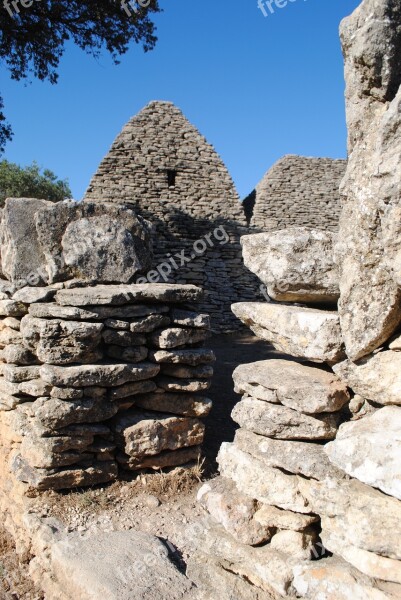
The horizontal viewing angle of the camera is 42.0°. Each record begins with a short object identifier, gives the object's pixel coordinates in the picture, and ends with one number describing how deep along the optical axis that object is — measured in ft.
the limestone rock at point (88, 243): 13.98
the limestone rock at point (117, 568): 8.35
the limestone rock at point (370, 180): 5.76
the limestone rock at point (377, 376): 6.17
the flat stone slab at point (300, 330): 7.12
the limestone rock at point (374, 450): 5.59
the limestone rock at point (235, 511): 7.34
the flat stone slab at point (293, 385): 7.06
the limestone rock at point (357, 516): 5.59
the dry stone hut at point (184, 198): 44.45
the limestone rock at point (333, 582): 5.69
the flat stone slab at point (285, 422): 7.12
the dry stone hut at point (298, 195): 48.75
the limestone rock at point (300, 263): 7.63
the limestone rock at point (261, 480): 6.96
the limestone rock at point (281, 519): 6.91
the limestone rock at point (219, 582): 6.98
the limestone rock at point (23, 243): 14.29
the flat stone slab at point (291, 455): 6.66
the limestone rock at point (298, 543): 6.79
